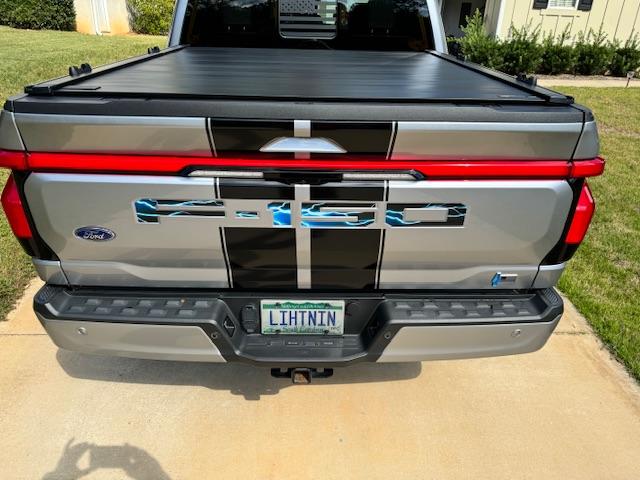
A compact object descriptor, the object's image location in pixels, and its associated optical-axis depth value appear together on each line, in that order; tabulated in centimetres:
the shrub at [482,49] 1362
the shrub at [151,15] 2266
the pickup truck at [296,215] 178
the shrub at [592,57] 1440
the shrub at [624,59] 1481
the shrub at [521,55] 1368
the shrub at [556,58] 1405
